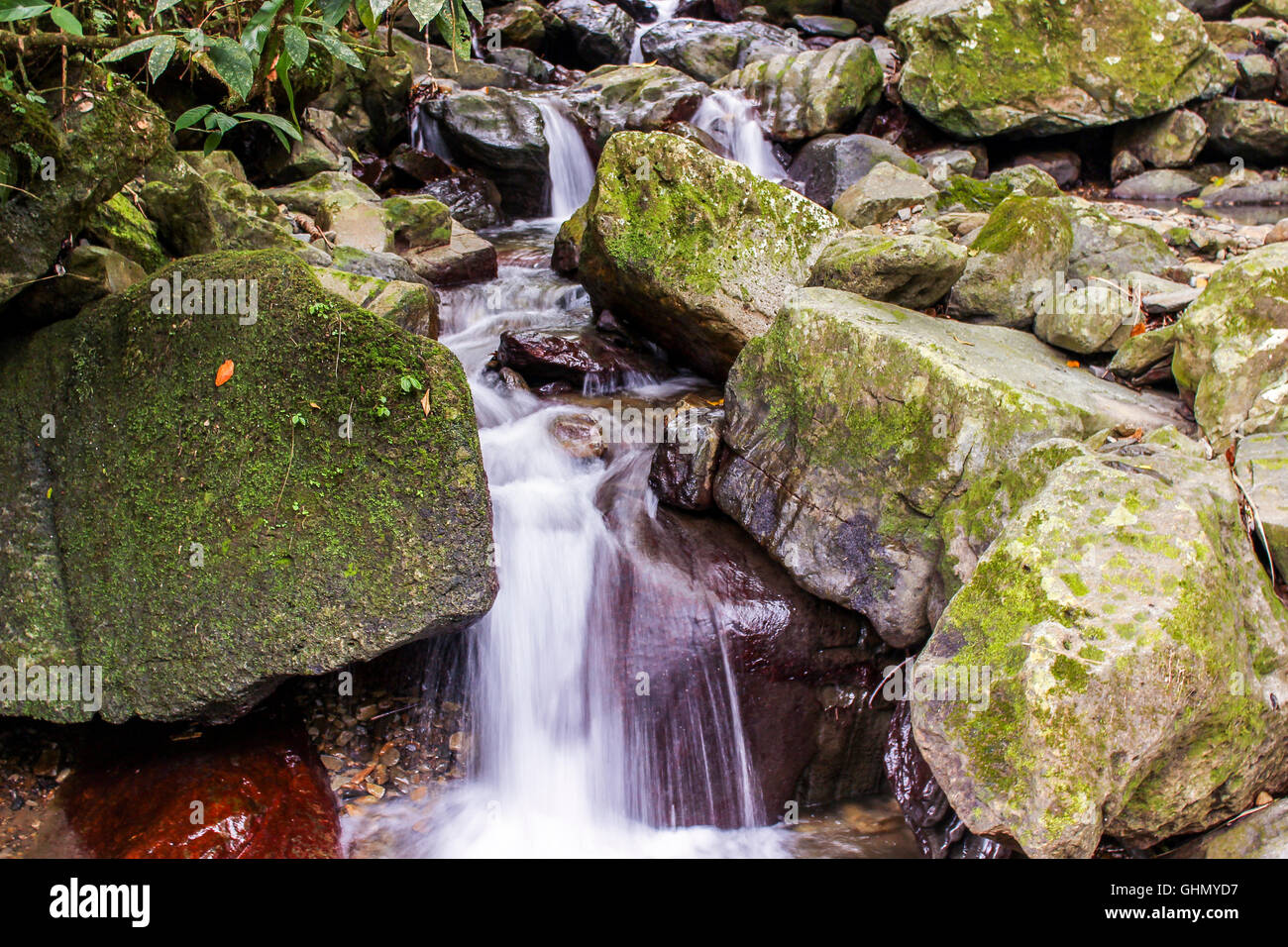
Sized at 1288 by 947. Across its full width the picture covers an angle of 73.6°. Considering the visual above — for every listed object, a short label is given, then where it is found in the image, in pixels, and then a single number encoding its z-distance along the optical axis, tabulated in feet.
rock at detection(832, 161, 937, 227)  29.17
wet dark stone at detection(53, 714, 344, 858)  11.63
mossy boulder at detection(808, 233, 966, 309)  18.15
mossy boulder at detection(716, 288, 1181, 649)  13.83
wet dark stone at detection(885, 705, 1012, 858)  11.82
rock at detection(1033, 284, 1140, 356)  16.83
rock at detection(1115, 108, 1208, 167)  41.39
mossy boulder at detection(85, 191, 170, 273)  14.43
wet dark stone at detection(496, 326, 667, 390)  21.98
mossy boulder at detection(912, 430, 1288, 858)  9.73
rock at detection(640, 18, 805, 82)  51.49
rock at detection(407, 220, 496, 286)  26.58
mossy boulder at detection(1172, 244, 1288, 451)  13.29
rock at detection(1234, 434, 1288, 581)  11.51
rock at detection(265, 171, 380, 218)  26.18
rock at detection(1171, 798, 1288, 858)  10.21
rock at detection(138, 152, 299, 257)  15.84
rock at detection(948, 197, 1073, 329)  18.45
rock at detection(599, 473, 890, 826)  14.82
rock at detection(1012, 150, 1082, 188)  42.14
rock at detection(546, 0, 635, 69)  52.80
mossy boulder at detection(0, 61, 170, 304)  11.21
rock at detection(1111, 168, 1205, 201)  40.01
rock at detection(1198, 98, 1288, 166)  41.34
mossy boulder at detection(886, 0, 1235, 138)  40.98
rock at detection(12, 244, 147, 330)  13.00
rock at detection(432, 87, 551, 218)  35.19
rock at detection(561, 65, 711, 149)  41.27
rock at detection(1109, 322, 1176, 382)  15.42
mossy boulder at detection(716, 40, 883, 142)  42.60
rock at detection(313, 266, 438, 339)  19.74
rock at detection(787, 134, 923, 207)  37.55
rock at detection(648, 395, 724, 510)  17.03
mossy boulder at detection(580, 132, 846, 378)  19.98
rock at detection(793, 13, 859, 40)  57.36
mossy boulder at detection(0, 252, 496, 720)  11.92
